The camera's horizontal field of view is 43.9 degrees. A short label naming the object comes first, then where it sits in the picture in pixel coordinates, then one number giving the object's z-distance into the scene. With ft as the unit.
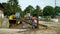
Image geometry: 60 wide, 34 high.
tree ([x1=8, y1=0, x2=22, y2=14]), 88.97
